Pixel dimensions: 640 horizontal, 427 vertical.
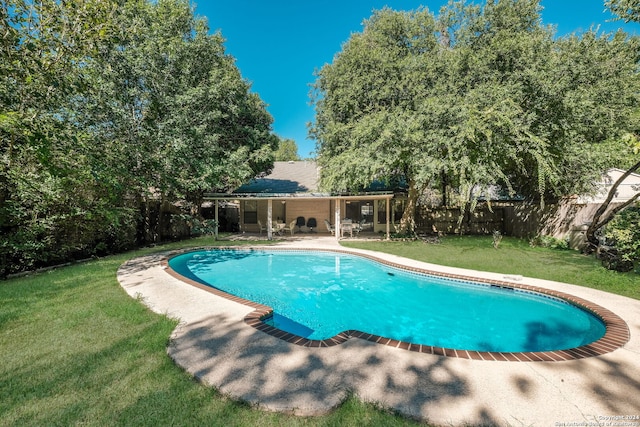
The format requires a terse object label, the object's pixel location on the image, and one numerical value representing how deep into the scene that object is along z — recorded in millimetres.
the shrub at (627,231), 6199
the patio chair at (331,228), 17570
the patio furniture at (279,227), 17355
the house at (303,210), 19641
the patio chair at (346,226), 16553
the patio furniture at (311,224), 20047
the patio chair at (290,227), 18000
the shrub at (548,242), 12086
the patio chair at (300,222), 20125
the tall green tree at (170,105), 11453
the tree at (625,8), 8172
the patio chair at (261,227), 18494
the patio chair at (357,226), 16947
